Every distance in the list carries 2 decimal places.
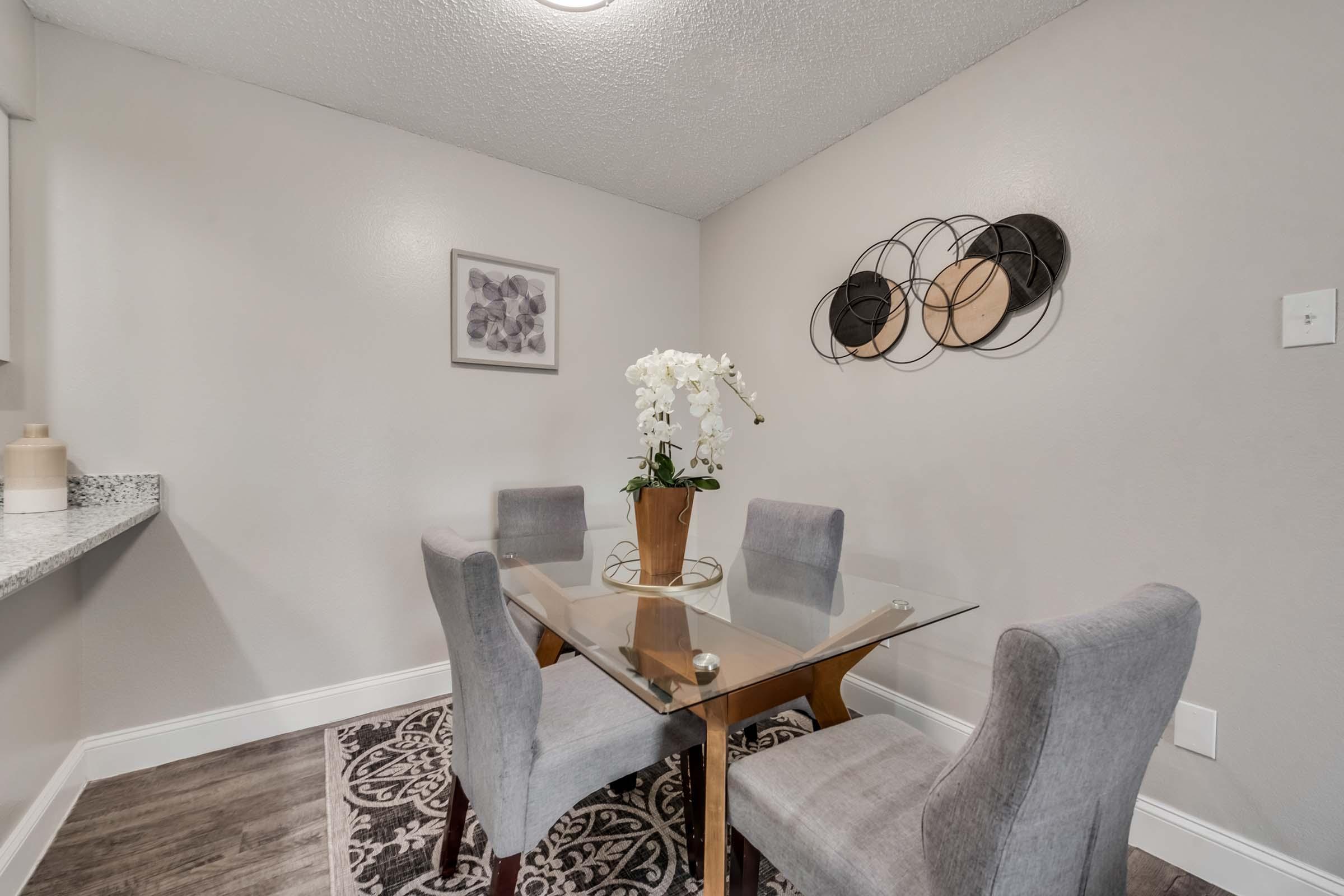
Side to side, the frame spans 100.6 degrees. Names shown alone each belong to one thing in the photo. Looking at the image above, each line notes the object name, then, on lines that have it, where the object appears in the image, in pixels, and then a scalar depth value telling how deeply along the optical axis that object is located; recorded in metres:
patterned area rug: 1.43
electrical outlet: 1.48
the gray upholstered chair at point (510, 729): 1.10
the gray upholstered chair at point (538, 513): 2.43
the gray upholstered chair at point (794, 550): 1.65
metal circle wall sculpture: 1.83
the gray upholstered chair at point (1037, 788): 0.69
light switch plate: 1.30
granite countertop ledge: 1.07
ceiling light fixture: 1.64
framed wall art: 2.54
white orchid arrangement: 1.58
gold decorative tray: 1.64
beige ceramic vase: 1.61
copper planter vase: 1.66
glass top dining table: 1.10
